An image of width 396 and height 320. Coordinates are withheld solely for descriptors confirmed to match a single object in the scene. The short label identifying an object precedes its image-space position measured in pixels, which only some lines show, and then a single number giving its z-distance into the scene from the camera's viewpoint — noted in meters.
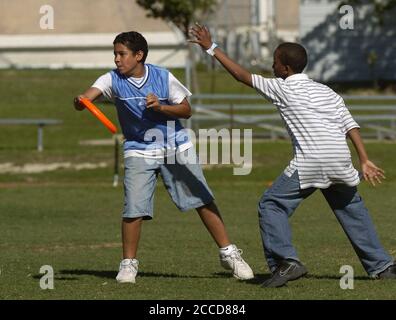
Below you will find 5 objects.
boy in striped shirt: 9.34
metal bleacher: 28.48
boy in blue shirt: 9.97
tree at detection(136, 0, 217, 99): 35.12
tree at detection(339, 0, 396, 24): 38.44
